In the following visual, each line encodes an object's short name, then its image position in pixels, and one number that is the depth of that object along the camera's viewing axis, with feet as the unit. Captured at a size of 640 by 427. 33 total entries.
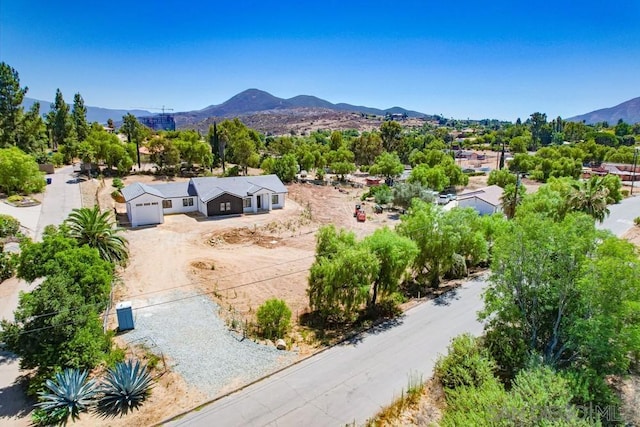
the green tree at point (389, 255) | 64.39
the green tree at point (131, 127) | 251.85
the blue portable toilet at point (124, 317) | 60.85
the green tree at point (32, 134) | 169.68
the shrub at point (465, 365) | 47.19
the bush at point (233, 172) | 195.93
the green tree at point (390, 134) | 295.89
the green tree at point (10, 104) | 161.38
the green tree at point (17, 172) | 129.90
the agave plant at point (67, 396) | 41.45
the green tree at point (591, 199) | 99.51
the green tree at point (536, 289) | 47.88
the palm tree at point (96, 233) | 76.38
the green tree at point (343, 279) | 60.70
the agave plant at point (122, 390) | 44.21
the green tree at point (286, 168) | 200.03
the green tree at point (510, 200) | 118.92
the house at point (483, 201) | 143.84
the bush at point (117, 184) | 158.81
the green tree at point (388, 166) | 208.13
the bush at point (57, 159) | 195.13
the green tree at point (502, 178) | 193.91
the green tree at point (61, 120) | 225.91
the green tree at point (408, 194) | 148.36
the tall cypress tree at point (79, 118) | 239.50
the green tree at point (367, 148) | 288.30
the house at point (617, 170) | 255.95
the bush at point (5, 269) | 77.20
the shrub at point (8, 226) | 93.15
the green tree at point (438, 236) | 74.64
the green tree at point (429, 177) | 166.62
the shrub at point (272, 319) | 60.59
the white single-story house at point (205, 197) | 119.96
